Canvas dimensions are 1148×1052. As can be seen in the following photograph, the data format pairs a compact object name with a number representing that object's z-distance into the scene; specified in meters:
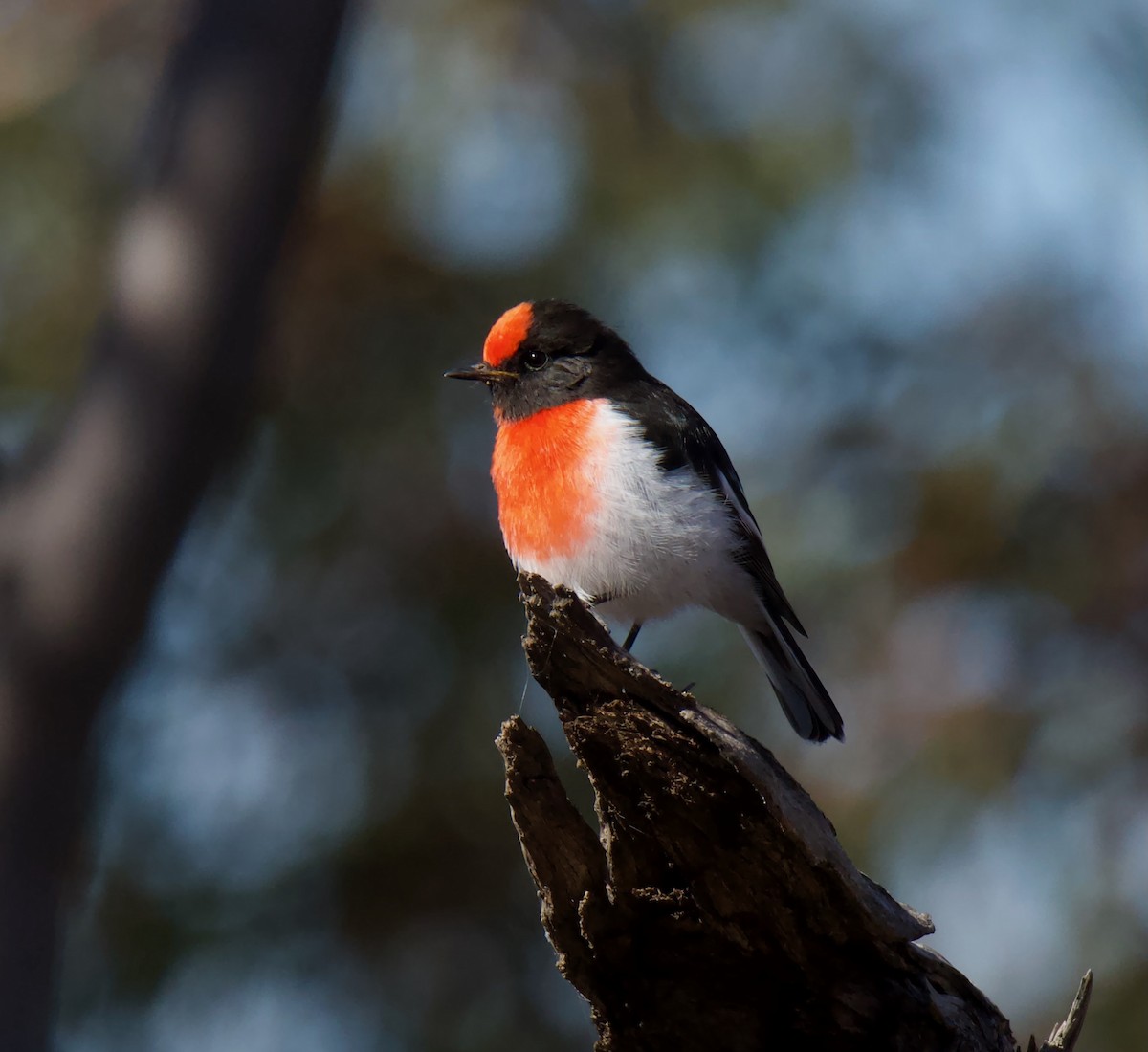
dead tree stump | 6.79
